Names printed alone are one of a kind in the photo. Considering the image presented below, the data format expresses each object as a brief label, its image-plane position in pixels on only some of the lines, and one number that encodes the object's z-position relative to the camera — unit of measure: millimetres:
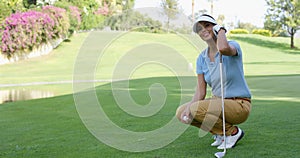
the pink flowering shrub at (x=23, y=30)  35294
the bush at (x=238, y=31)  63684
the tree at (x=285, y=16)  46938
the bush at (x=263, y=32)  62188
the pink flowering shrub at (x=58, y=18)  39281
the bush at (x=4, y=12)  36750
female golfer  4910
